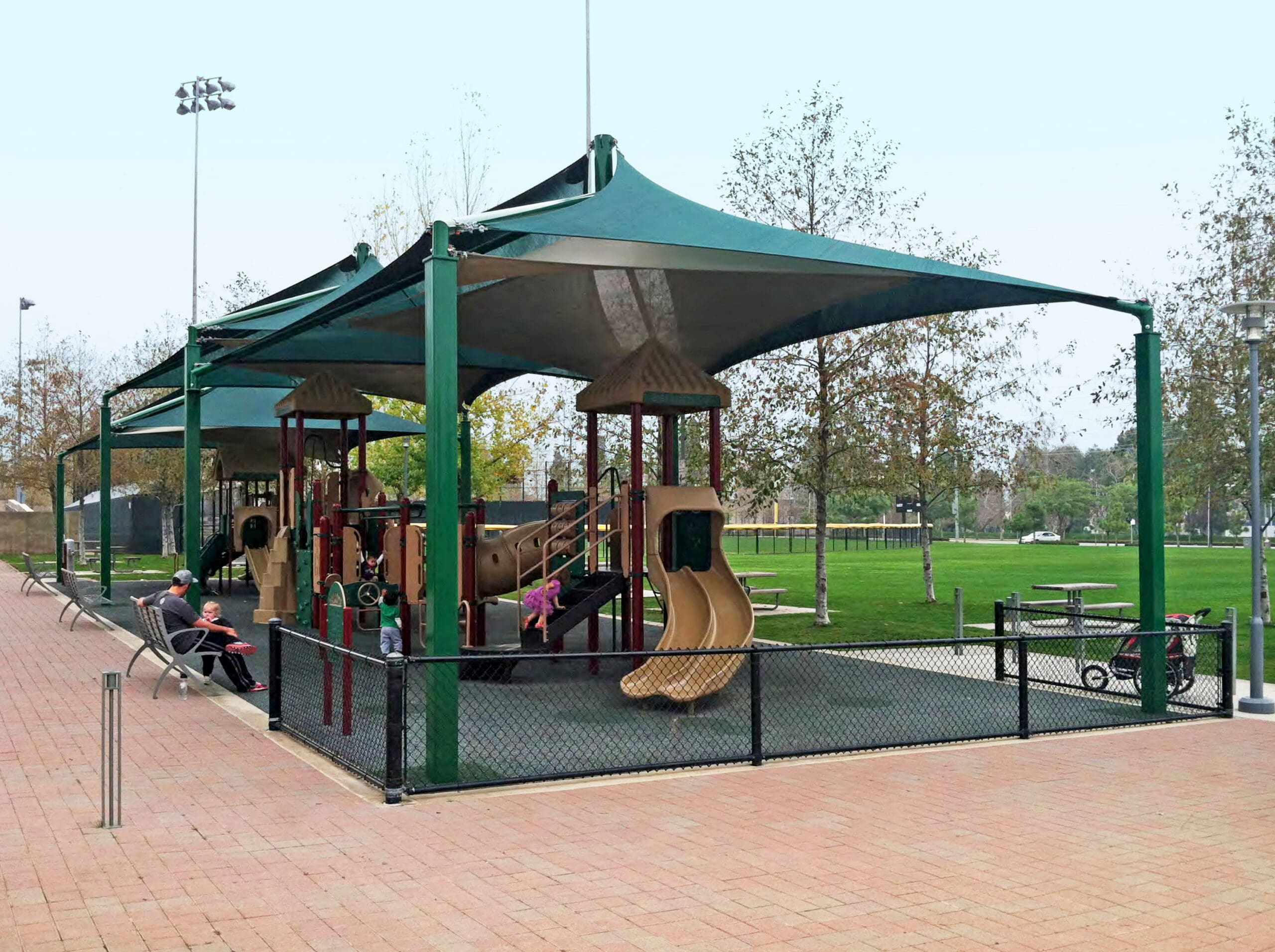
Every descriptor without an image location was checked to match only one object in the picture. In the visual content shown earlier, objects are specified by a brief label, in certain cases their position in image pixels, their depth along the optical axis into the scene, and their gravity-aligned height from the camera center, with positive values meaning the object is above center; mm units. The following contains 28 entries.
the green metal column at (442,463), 8391 +339
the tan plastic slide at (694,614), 11594 -1080
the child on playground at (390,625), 11523 -1130
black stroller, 11438 -1458
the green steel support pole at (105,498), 24031 +255
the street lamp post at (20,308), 48375 +8789
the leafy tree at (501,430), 33094 +2269
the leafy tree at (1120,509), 86262 +77
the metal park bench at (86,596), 19375 -1767
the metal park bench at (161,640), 11922 -1317
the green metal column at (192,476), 17234 +510
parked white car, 88062 -1986
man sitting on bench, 12180 -1138
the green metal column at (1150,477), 11164 +315
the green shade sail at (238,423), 24797 +1851
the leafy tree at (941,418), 21422 +1741
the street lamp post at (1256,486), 11234 +236
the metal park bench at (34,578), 25016 -1545
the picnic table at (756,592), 19531 -1386
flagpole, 15914 +5469
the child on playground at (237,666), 12039 -1564
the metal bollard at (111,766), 6973 -1523
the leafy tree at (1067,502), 94062 +625
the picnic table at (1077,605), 12766 -1274
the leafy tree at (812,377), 20672 +2306
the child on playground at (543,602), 13391 -1051
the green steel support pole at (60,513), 31348 -58
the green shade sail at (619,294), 9656 +2241
